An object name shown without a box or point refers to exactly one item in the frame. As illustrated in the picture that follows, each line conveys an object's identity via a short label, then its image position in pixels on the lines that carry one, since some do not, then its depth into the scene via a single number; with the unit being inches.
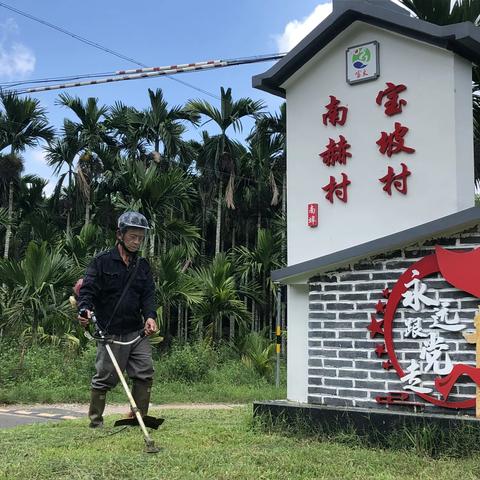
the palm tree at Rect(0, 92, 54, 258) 737.6
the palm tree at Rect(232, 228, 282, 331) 678.5
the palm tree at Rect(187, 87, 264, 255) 758.5
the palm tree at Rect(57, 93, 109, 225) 793.6
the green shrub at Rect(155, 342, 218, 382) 453.1
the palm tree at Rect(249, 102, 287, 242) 772.6
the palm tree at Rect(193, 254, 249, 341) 540.7
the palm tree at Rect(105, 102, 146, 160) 814.2
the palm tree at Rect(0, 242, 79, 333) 429.4
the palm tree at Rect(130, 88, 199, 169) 792.9
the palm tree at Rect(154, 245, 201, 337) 507.2
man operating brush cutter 201.9
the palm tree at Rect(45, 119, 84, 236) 802.2
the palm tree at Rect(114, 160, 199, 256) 514.3
